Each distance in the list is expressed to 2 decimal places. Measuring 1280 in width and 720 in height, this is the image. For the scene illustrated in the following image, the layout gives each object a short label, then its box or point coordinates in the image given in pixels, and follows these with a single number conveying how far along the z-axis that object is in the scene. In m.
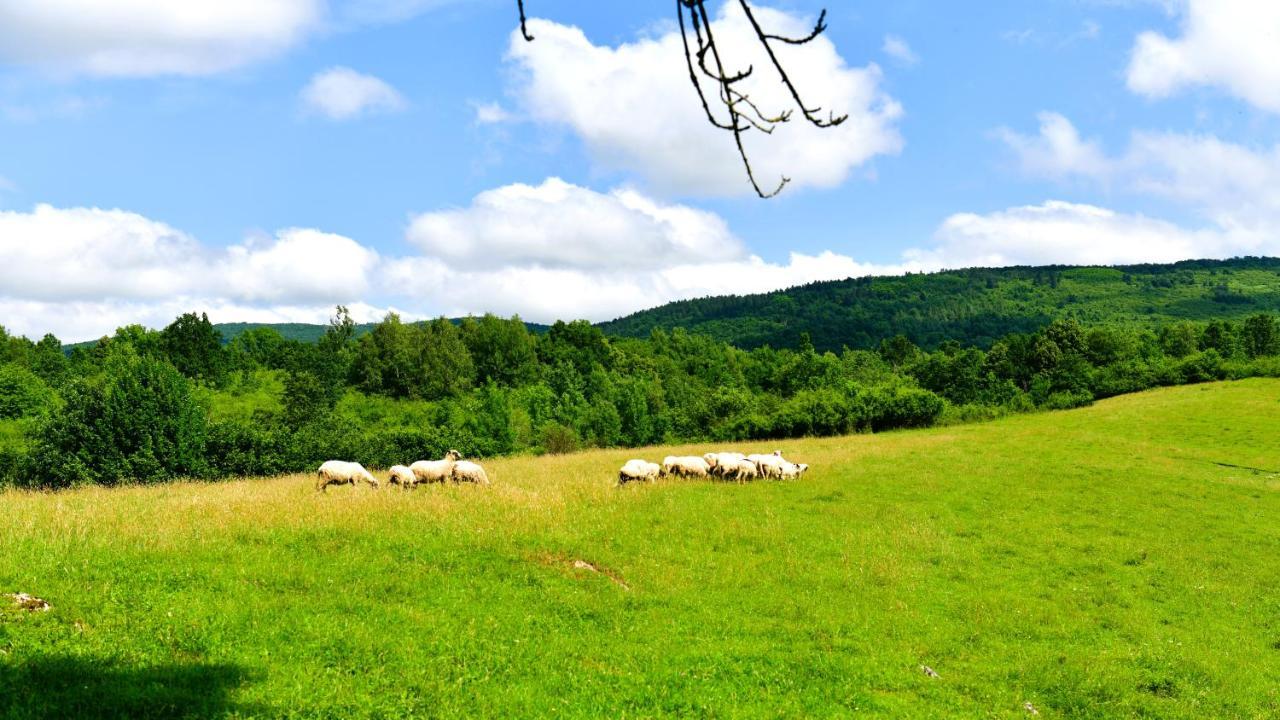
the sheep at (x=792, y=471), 27.12
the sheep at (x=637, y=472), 24.78
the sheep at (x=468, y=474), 22.50
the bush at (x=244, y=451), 36.38
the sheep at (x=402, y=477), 22.16
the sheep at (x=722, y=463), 26.11
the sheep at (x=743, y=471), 26.23
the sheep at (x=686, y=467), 26.25
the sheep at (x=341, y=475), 22.08
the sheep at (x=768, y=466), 27.08
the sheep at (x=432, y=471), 22.55
